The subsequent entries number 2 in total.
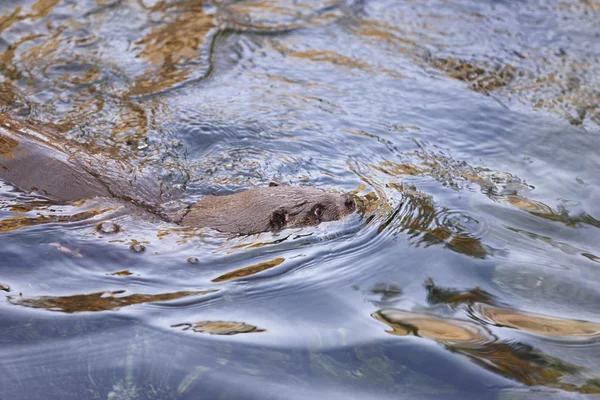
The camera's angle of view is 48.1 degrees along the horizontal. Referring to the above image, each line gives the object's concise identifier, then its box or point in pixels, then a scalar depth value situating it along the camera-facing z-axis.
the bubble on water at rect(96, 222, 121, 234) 4.16
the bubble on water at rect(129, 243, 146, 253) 4.00
